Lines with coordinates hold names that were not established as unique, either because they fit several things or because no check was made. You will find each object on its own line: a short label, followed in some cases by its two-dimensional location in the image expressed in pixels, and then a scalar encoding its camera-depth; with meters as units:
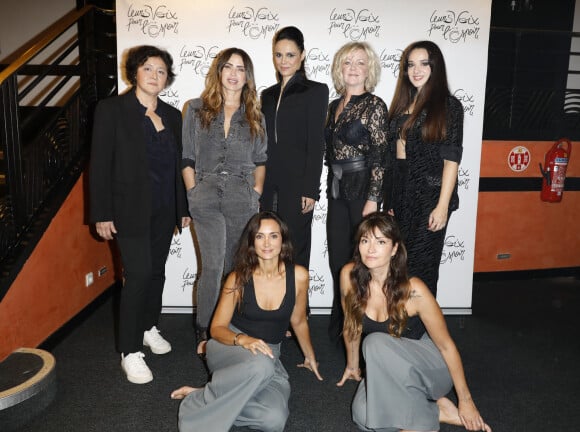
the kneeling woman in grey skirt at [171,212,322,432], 2.21
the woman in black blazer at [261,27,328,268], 2.94
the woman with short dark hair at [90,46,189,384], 2.62
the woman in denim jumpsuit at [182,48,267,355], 2.79
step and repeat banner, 3.49
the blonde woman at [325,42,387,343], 2.90
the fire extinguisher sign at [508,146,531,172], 4.73
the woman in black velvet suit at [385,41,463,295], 2.75
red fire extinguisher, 4.61
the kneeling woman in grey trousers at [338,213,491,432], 2.25
